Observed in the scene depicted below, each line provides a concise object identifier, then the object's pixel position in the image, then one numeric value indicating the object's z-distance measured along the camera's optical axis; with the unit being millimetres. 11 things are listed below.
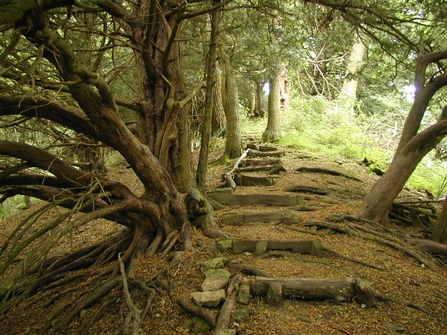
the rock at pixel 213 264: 3702
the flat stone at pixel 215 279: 3337
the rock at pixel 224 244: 4234
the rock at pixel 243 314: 2938
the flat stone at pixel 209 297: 3094
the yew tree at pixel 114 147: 2607
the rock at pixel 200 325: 2911
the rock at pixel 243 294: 3158
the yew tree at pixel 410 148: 4684
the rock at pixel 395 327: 2803
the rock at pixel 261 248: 4145
